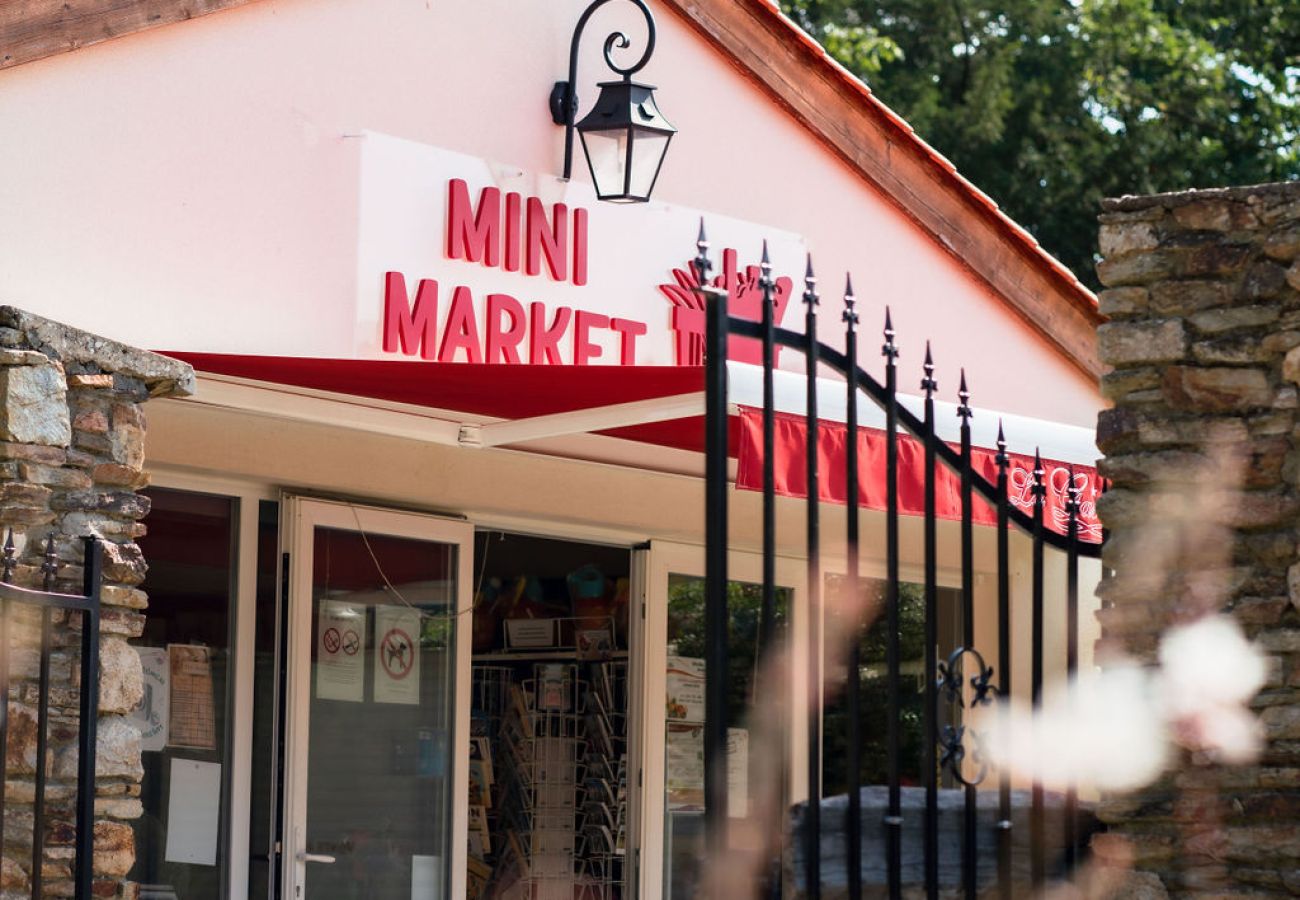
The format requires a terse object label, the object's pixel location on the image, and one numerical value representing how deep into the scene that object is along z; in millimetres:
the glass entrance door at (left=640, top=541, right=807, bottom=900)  10555
